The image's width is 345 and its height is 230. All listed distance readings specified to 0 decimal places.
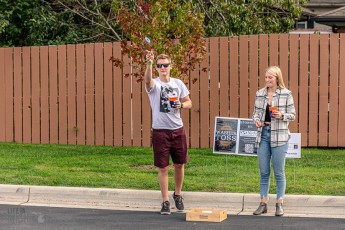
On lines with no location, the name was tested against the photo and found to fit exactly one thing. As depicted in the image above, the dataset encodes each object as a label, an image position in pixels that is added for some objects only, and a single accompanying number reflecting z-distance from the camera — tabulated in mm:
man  13109
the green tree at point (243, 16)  26177
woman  12899
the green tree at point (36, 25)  26893
